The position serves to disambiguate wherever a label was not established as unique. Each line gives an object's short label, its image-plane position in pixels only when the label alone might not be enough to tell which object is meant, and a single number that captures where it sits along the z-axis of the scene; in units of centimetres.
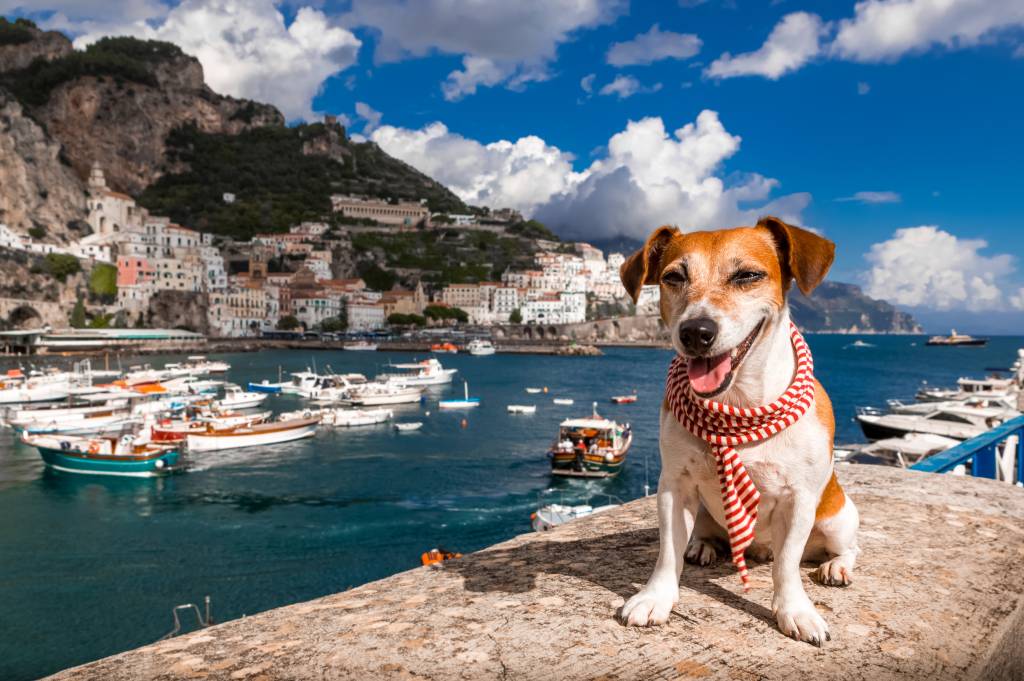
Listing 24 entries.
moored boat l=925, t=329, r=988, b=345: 14238
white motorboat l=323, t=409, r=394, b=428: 3391
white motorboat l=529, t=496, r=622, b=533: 1652
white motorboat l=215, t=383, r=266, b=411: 3795
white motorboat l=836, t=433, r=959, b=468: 1825
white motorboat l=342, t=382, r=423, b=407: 4106
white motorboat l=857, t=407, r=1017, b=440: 2151
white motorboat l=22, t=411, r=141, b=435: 2988
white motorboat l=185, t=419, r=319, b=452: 2705
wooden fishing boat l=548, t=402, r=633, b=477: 2339
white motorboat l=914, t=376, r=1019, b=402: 3304
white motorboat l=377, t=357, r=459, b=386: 4966
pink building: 8350
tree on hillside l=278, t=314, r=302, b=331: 9656
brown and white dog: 167
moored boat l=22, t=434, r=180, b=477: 2292
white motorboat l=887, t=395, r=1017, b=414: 2670
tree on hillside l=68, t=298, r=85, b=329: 7569
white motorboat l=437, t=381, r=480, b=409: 4053
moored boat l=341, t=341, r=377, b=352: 8856
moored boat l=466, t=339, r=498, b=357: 8688
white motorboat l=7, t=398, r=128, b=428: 3111
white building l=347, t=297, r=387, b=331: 10044
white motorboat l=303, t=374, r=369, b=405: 4241
